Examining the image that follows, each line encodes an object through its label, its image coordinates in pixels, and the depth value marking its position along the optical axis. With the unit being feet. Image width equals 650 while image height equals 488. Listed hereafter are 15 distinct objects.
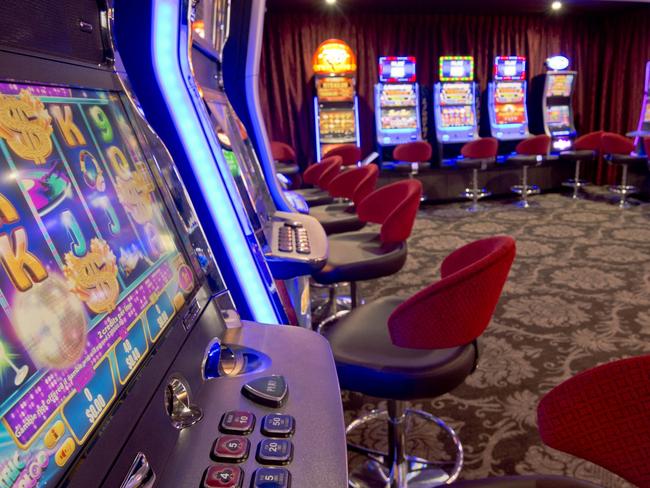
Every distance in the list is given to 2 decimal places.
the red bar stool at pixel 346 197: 8.45
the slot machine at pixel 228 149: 3.32
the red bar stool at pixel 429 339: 3.52
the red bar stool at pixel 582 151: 18.62
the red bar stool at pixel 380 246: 6.10
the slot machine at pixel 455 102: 18.63
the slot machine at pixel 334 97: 17.22
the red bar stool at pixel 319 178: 10.97
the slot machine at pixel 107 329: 1.35
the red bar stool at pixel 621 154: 16.85
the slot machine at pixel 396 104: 18.22
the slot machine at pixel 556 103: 19.21
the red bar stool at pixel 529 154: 17.70
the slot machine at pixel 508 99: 19.02
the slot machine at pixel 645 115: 17.80
